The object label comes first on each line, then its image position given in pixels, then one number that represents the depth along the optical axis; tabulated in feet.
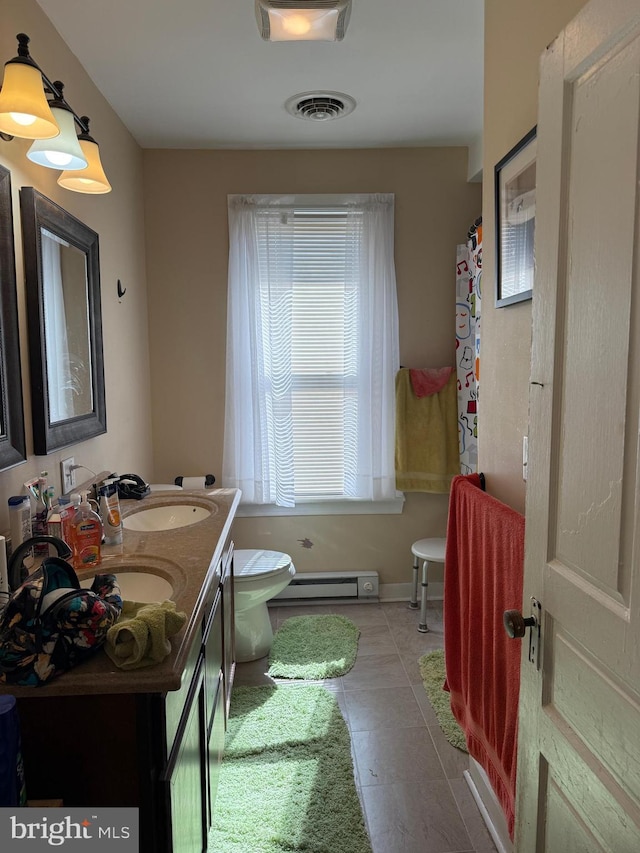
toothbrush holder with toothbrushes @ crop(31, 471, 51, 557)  4.79
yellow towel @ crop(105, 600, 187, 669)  3.22
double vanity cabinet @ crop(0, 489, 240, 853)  3.19
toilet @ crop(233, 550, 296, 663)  8.18
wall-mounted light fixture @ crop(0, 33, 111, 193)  4.16
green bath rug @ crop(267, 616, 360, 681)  8.35
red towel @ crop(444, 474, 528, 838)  4.69
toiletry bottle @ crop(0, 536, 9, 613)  3.90
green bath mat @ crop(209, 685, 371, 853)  5.38
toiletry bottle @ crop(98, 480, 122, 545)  5.33
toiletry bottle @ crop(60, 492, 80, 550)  4.79
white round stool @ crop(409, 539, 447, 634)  9.56
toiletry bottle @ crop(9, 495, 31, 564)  4.57
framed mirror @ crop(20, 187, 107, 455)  5.31
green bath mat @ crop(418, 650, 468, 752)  6.89
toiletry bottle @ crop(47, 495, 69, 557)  4.84
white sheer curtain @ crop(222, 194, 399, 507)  9.85
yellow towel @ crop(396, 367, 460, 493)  10.15
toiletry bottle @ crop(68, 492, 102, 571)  4.71
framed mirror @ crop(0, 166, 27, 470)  4.72
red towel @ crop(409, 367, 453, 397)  10.12
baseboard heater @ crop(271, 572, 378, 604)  10.59
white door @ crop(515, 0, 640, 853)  2.60
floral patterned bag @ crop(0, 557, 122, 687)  3.11
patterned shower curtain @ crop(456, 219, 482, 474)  9.74
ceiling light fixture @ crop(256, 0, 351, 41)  5.32
